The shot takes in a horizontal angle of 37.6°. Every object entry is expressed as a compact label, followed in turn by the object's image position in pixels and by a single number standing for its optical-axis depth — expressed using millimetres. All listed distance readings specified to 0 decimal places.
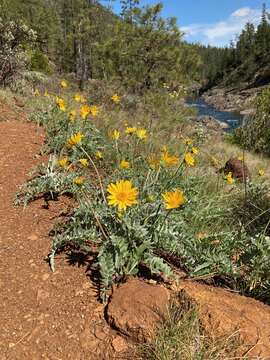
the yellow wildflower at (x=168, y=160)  2356
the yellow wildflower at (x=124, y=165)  2531
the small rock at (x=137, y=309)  1745
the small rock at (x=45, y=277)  2099
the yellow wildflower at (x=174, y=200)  1846
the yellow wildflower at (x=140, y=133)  2825
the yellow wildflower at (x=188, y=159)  2463
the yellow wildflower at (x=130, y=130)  2797
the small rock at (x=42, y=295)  1982
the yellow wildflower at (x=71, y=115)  3567
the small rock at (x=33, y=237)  2424
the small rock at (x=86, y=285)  2047
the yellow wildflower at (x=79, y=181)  2143
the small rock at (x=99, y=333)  1802
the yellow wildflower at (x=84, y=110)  3116
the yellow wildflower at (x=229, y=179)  3061
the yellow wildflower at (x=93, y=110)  3193
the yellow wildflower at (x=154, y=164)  2424
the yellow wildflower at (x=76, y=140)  2412
